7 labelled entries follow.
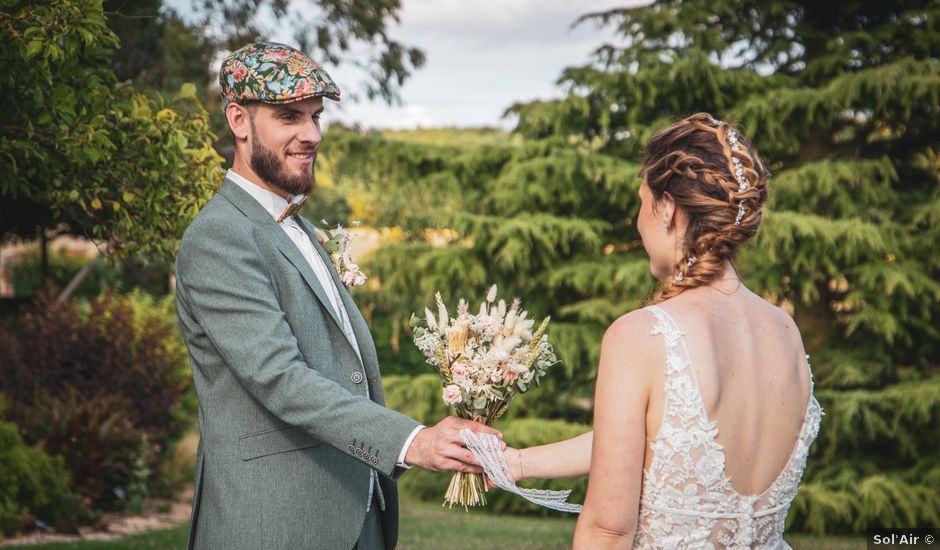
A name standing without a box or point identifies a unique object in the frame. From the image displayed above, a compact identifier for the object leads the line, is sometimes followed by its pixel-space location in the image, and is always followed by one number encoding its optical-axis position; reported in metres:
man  2.71
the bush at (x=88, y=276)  20.47
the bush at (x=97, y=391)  9.52
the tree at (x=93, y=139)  3.75
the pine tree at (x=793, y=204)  10.05
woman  2.34
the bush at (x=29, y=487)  8.19
